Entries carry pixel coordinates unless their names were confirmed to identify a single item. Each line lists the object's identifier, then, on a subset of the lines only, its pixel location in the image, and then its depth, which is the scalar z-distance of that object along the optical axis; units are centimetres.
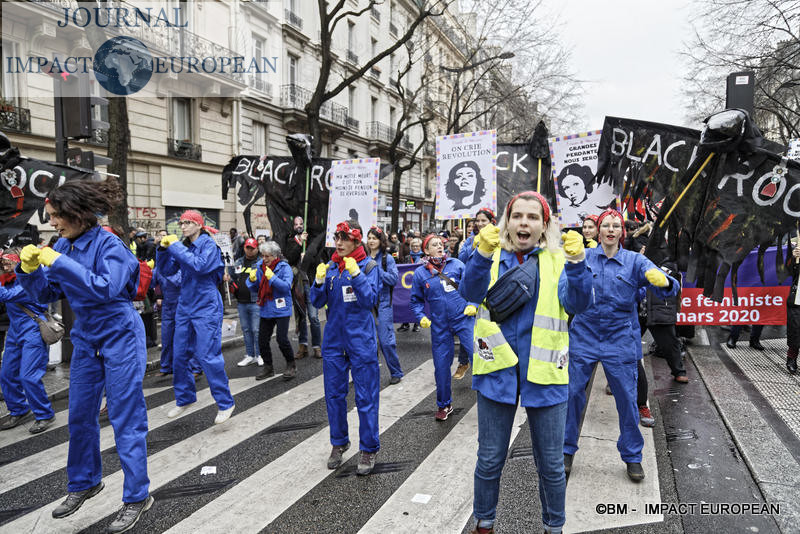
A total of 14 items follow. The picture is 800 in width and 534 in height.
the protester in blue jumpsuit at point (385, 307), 610
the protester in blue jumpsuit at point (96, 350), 328
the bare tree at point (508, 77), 1883
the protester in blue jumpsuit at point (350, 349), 398
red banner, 772
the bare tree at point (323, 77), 1240
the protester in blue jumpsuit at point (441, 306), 518
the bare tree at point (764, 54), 1167
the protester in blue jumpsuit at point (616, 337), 371
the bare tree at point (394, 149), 1925
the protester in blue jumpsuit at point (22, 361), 510
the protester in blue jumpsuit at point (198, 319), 524
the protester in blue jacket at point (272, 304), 693
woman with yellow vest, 265
